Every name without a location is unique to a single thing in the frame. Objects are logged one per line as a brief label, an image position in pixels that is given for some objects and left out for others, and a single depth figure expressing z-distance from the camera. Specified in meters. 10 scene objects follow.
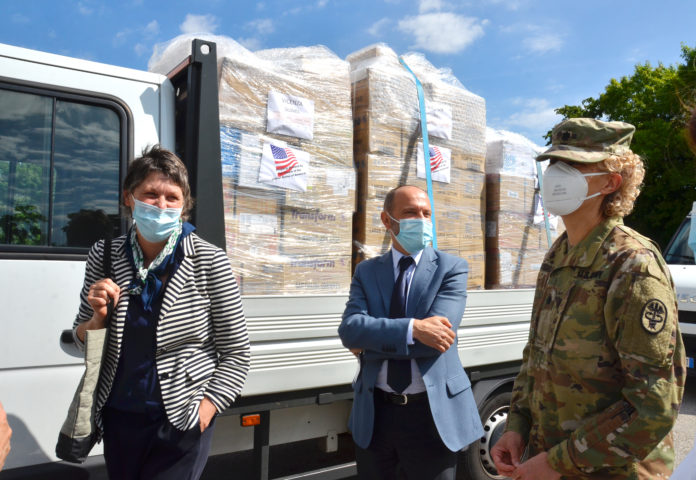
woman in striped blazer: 1.70
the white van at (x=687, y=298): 6.10
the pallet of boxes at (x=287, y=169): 2.50
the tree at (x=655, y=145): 18.61
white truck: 2.07
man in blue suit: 1.99
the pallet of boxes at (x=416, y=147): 2.96
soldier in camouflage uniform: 1.26
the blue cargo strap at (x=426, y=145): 3.05
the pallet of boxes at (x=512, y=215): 3.51
